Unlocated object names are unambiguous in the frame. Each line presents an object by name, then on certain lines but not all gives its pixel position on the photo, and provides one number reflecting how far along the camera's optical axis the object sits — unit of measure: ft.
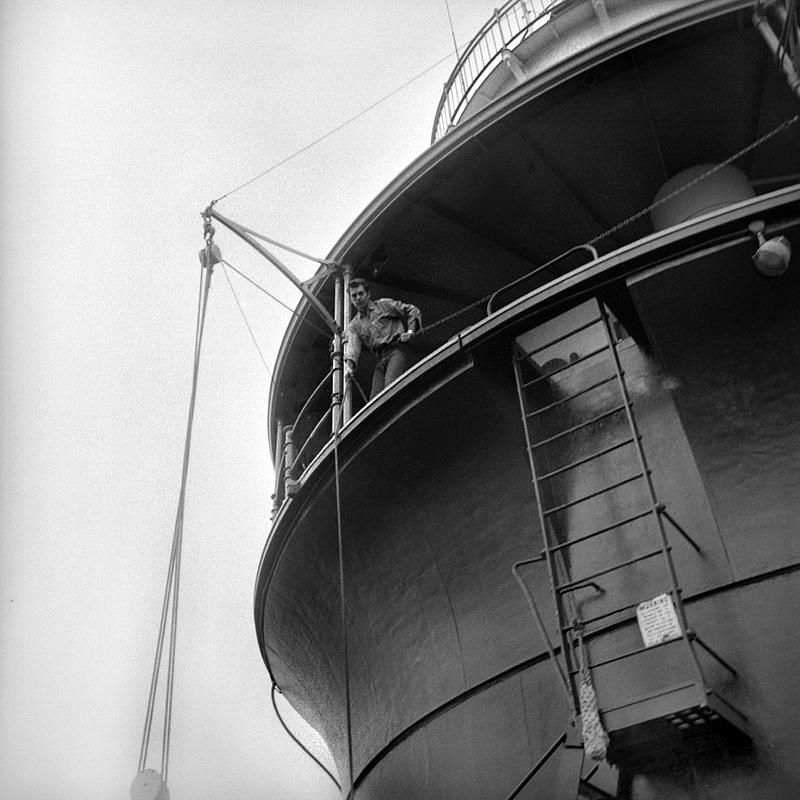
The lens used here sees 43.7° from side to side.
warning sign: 22.17
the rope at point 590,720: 20.79
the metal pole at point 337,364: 32.04
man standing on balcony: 33.78
